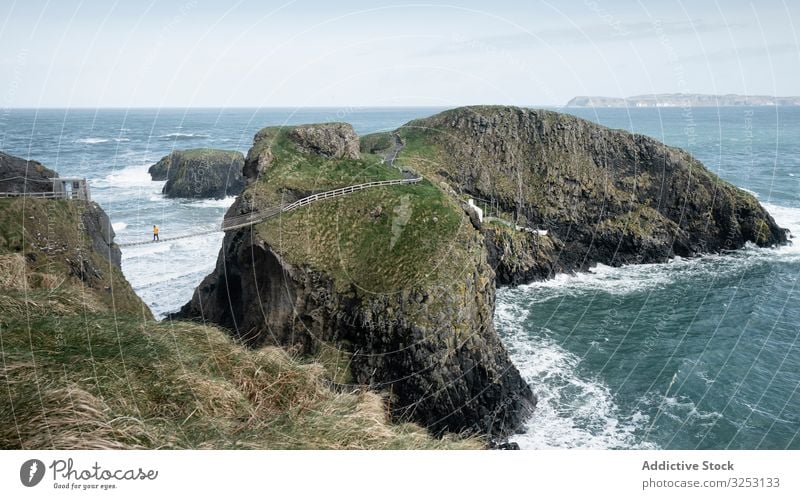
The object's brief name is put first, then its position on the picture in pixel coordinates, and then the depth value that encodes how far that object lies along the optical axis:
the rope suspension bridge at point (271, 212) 32.91
